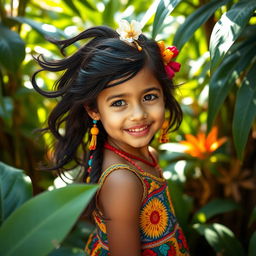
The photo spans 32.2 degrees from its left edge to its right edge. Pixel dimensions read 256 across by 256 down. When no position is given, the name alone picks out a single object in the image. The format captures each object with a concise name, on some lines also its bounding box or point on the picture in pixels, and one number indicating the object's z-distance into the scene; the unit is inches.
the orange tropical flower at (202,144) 69.3
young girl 44.0
